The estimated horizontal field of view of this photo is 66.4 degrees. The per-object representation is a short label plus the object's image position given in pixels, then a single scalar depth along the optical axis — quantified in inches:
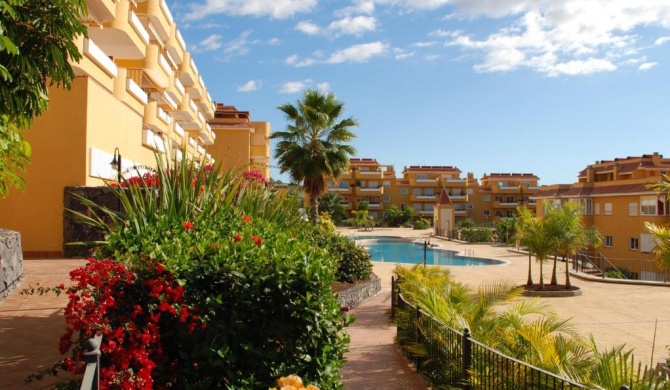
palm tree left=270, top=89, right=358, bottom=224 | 886.4
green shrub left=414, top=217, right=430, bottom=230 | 2447.1
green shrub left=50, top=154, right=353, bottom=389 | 165.3
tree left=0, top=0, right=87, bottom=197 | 180.4
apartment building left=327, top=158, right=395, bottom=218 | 2977.4
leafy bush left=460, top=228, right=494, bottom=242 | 1684.3
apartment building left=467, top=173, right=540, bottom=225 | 2987.2
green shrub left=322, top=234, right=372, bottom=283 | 528.7
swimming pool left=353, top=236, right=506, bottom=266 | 1237.7
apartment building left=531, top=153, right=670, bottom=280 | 1226.6
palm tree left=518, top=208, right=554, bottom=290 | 650.8
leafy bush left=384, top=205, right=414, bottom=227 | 2728.8
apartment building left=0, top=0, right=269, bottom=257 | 544.7
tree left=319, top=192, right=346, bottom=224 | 2466.8
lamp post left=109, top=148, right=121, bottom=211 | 461.1
